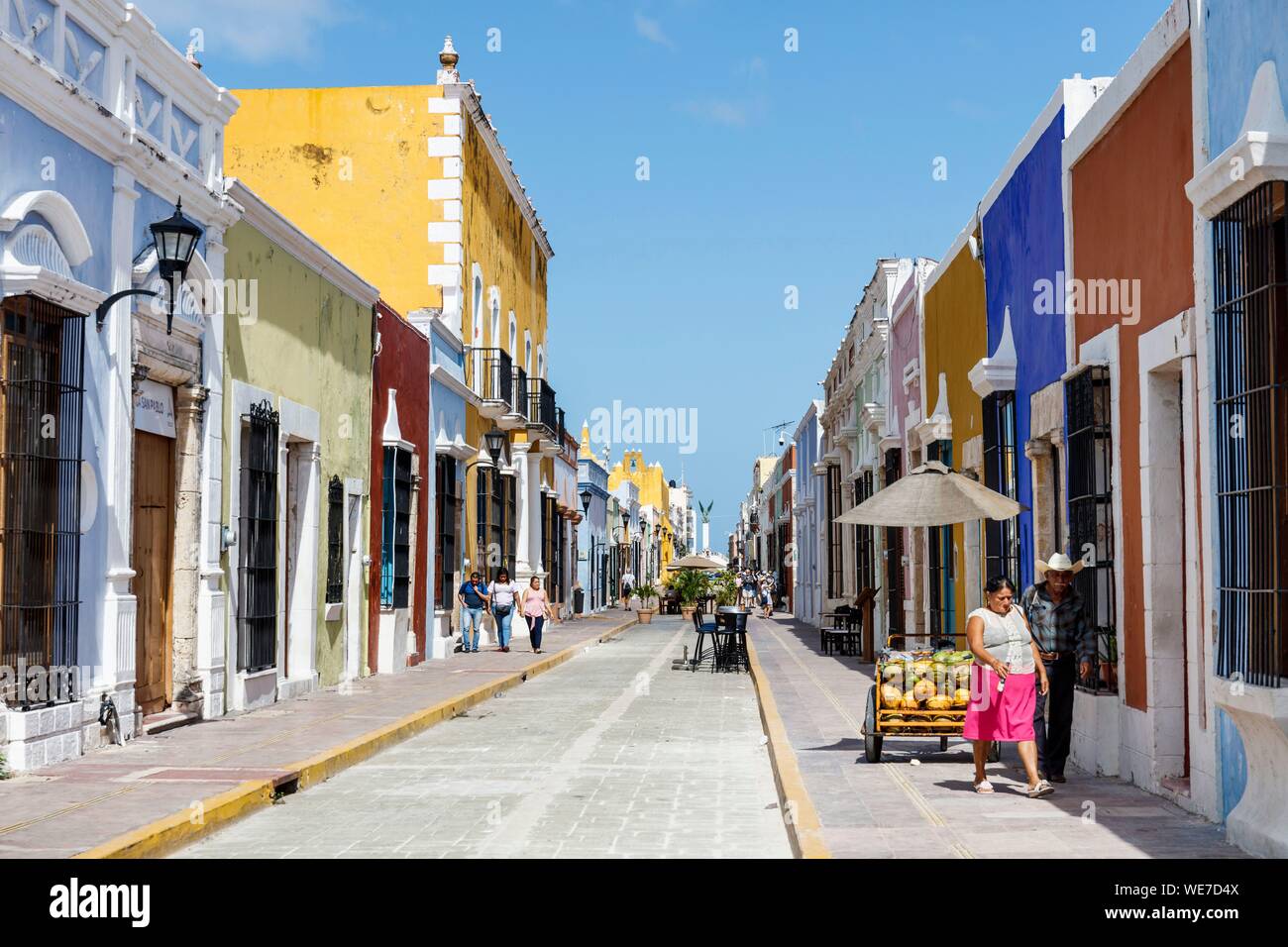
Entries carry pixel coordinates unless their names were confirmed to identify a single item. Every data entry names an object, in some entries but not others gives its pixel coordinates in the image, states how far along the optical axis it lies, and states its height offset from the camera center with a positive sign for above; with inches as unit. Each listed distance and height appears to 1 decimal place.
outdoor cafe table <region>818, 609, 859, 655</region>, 1069.8 -63.2
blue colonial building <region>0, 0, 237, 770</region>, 412.5 +52.4
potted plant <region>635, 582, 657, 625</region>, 1897.1 -77.2
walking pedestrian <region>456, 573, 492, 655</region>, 1059.3 -38.6
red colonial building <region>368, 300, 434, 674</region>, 834.2 +33.4
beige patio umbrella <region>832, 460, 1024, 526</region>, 457.7 +13.6
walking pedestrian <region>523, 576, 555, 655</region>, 1103.0 -46.5
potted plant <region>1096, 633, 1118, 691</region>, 420.2 -33.4
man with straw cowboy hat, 408.5 -26.1
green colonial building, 597.6 +41.4
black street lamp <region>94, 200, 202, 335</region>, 458.0 +94.8
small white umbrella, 1742.1 -17.4
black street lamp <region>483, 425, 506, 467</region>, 1128.0 +82.3
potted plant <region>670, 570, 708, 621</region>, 1908.2 -54.2
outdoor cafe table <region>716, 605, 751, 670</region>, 927.0 -59.8
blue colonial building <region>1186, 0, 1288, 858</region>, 279.1 +27.2
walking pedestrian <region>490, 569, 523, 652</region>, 1090.7 -40.1
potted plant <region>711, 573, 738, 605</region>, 1704.0 -48.8
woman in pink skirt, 381.4 -34.7
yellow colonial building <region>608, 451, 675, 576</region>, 4539.9 +196.9
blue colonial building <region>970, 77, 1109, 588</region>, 483.8 +70.8
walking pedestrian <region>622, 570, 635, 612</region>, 2714.1 -73.1
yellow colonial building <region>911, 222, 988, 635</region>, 645.9 +63.9
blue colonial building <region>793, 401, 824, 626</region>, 1636.3 +34.5
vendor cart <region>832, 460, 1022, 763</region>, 444.5 -35.6
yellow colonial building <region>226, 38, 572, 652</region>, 1061.1 +259.8
